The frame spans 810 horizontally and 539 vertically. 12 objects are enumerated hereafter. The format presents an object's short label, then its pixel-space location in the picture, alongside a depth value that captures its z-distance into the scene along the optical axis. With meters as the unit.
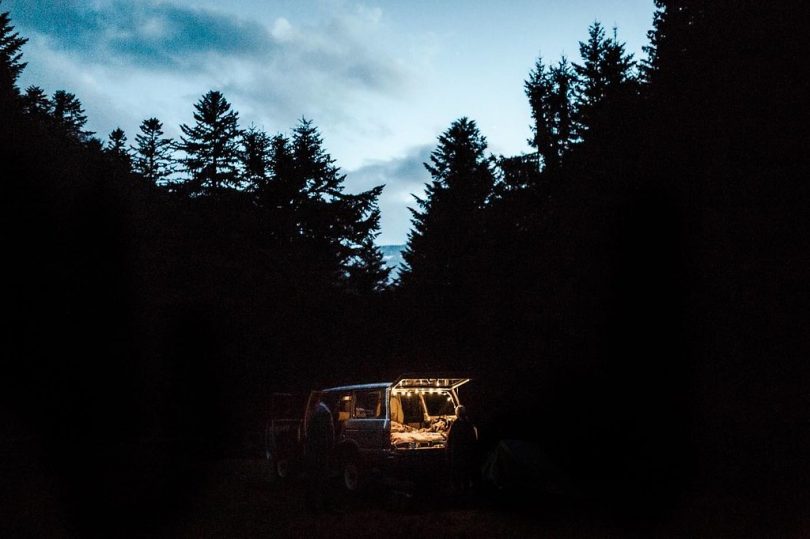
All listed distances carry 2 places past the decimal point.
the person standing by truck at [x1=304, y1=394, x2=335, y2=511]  11.83
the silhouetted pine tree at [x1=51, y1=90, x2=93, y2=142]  73.88
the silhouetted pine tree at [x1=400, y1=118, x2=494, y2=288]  36.00
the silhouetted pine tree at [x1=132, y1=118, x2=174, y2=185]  69.38
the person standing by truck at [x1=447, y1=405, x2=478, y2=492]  13.21
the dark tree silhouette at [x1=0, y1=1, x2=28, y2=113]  49.88
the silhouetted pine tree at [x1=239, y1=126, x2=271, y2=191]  47.72
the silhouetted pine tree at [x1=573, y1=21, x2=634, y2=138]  39.12
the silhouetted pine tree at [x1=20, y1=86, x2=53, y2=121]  32.03
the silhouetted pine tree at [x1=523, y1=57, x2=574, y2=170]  39.88
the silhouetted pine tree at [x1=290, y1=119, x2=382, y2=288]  46.25
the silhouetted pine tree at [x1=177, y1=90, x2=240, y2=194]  48.78
